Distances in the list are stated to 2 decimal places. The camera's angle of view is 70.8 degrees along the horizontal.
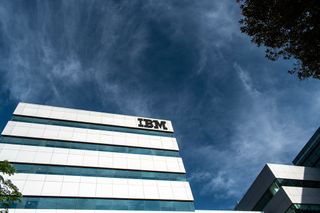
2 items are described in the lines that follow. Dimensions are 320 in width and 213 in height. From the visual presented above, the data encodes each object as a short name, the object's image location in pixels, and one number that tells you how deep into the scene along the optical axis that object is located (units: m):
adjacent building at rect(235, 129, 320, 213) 32.88
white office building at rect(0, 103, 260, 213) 25.77
